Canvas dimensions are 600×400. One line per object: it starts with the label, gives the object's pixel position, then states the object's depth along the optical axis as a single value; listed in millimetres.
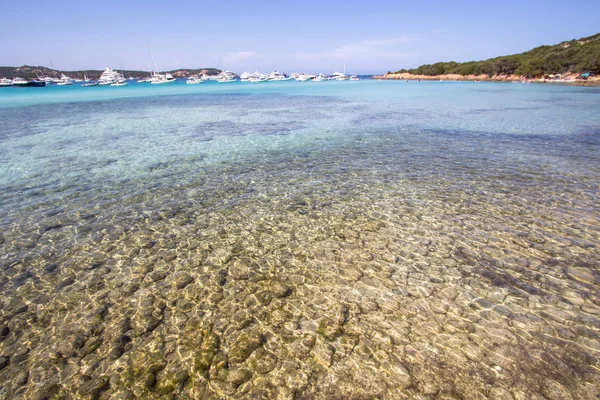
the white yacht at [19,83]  148225
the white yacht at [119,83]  172125
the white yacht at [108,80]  181525
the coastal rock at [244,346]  5555
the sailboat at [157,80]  194888
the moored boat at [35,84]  148850
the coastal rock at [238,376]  5102
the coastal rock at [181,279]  7562
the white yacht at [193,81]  190738
